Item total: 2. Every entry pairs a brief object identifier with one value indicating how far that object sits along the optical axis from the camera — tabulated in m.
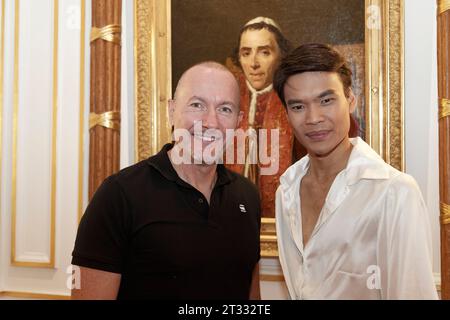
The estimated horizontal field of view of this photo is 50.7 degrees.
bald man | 1.39
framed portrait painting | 2.29
